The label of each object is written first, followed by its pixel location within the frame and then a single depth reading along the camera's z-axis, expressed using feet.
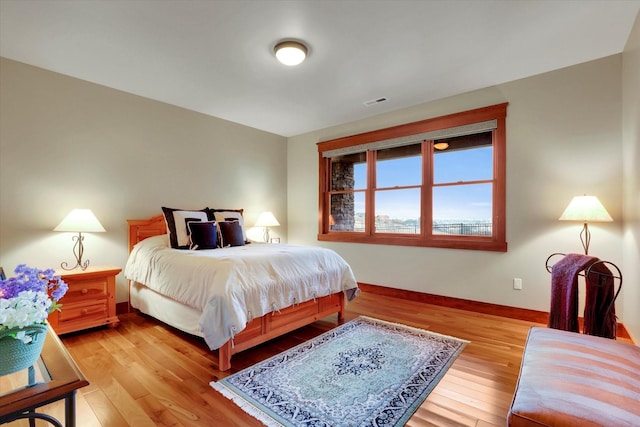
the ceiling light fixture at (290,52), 8.27
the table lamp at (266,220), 15.32
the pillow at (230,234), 11.55
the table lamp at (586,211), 8.29
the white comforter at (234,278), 6.89
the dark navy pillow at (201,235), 10.64
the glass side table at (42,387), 2.85
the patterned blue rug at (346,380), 5.54
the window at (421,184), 11.44
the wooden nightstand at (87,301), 8.90
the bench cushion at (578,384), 3.28
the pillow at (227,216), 12.70
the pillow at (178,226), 10.70
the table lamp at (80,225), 9.18
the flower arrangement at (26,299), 2.94
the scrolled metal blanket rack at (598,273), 6.06
